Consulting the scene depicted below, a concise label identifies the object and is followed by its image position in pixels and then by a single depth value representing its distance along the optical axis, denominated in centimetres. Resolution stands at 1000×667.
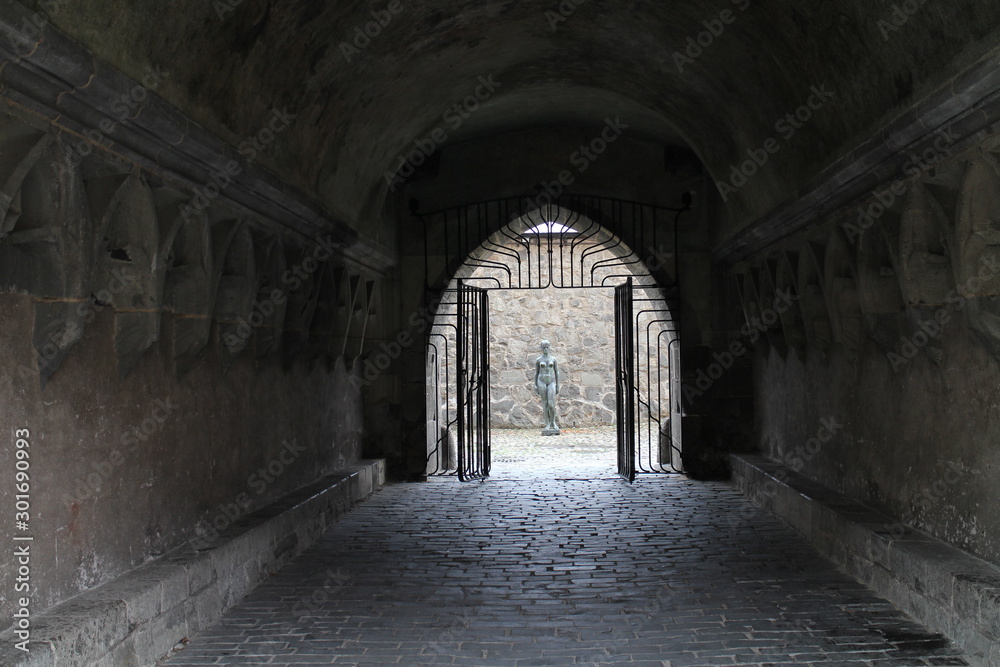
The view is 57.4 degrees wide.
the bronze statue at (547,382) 1592
